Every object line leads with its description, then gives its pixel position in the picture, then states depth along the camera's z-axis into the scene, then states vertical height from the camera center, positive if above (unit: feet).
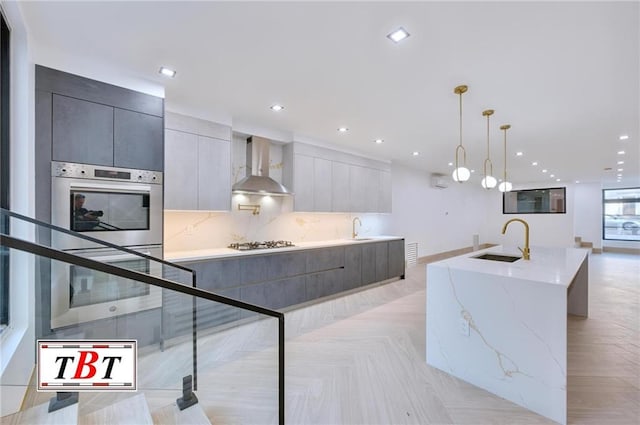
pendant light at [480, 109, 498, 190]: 10.85 +1.36
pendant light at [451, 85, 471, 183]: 9.93 +1.40
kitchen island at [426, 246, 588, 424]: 6.39 -2.96
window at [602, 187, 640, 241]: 30.71 -0.02
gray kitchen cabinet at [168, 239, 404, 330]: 7.92 -2.83
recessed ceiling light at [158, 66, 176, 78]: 7.92 +4.06
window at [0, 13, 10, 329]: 6.14 +2.15
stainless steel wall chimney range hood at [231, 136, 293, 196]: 12.58 +2.04
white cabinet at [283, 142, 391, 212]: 14.53 +1.93
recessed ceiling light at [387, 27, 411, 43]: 6.14 +4.01
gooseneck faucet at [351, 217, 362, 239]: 18.97 -1.11
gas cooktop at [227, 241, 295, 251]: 12.47 -1.53
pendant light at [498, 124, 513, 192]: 13.87 +1.39
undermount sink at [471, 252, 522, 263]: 10.34 -1.67
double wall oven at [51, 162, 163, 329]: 6.74 -0.58
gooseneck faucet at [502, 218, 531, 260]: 9.78 -1.38
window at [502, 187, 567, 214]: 32.32 +1.50
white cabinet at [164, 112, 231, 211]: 10.18 +1.87
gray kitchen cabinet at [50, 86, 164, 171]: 7.23 +2.18
